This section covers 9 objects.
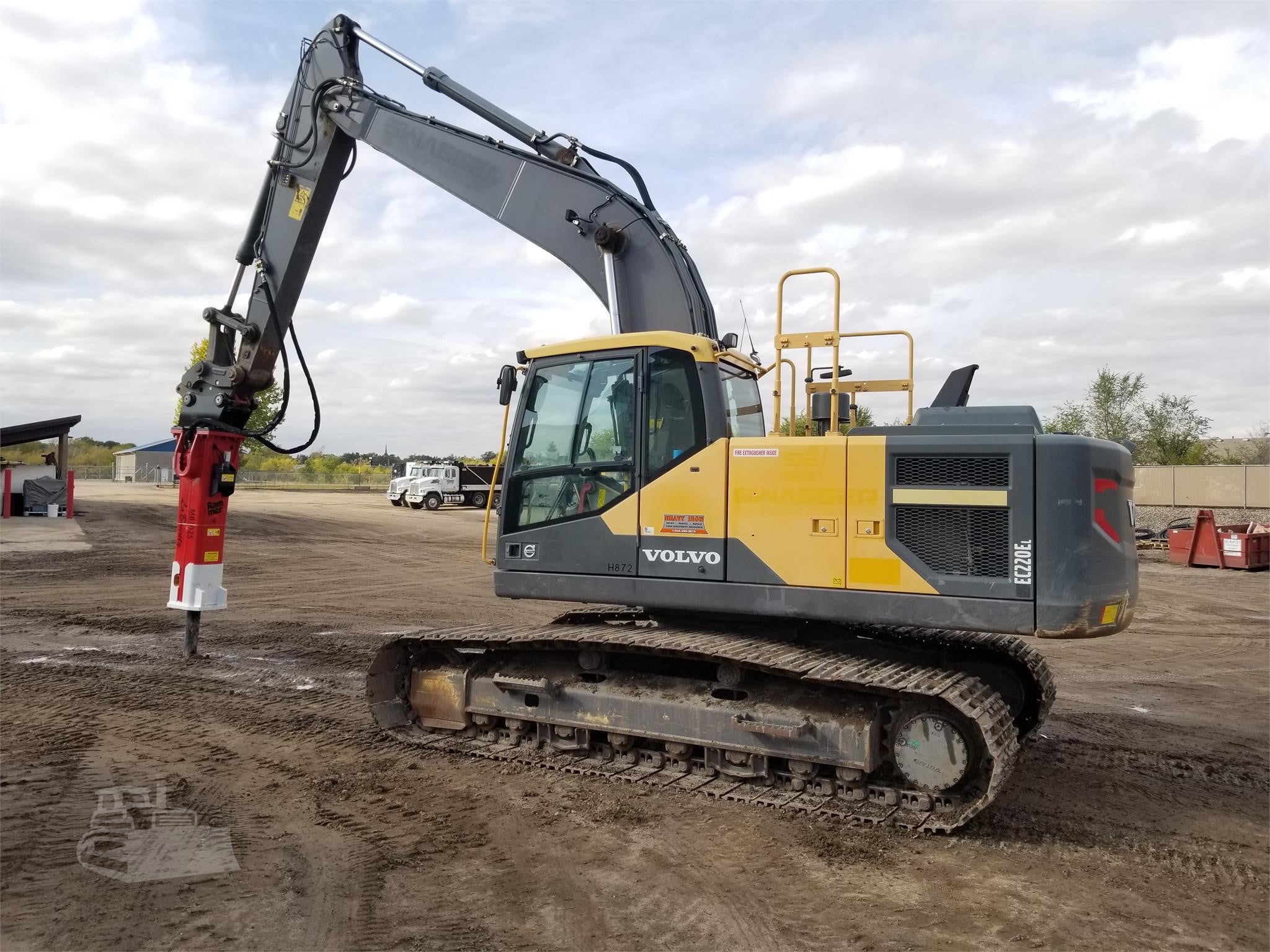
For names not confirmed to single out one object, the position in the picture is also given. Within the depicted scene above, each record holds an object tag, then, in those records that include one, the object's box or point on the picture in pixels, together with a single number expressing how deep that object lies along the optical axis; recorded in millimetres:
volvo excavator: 5156
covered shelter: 27734
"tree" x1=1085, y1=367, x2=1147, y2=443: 41250
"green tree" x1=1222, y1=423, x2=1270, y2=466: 41719
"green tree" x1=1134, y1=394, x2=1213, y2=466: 40125
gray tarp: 25875
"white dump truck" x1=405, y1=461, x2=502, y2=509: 42250
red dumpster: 21109
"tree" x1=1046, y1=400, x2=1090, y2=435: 41062
